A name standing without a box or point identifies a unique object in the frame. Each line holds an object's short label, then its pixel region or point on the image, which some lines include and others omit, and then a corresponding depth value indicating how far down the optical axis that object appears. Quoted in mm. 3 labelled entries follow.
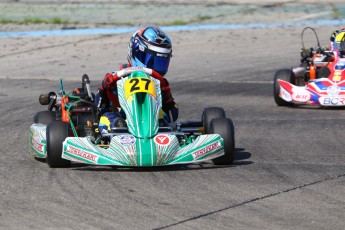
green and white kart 15273
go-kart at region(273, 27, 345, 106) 24219
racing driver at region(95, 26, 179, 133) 17141
